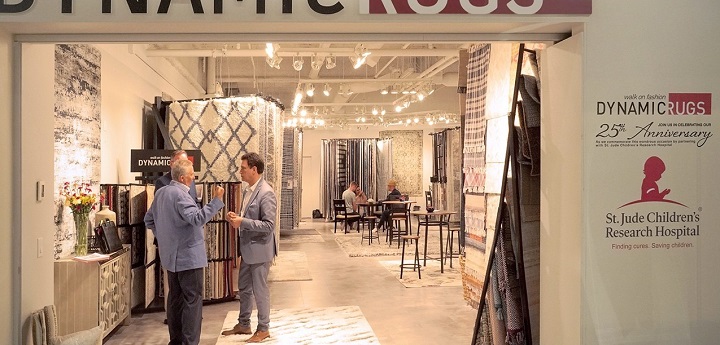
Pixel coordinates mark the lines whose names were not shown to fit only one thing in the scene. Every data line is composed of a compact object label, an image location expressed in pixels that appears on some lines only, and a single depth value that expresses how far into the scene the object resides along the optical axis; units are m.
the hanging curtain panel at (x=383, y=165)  19.27
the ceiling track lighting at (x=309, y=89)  11.30
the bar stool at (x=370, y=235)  14.17
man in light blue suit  4.83
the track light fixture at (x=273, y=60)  8.70
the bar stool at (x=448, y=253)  10.54
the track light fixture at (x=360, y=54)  8.67
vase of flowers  5.52
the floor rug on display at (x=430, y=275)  8.70
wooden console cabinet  5.36
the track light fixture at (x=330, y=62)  9.60
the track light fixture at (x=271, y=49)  8.12
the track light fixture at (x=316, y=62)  10.45
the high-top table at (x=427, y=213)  10.05
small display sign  6.84
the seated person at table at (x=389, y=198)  15.37
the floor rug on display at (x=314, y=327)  5.74
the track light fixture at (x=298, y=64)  8.50
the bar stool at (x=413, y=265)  9.17
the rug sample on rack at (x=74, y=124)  5.52
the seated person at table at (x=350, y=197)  17.27
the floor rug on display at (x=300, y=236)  14.34
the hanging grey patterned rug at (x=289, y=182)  13.99
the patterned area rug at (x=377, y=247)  12.14
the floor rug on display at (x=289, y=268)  9.34
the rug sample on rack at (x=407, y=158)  21.05
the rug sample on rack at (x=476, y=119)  5.69
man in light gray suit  5.52
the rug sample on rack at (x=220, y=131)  8.10
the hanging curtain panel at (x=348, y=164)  19.14
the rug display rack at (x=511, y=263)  4.32
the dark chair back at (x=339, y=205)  16.50
